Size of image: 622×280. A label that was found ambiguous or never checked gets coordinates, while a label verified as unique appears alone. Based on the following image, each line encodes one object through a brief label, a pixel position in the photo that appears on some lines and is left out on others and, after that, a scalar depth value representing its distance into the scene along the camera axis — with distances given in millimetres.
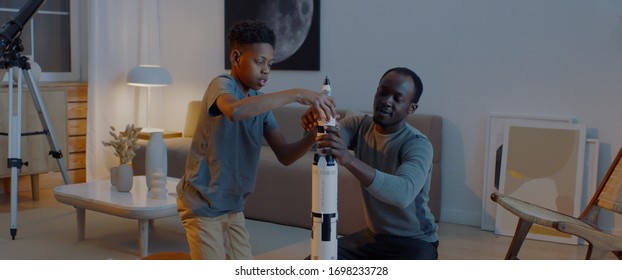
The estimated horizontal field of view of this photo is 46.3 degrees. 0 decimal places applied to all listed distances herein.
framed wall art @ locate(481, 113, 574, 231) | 4301
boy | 1934
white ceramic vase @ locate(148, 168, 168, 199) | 3691
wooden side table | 5484
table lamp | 5465
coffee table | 3508
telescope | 3934
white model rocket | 1367
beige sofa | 4059
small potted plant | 3854
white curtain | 5617
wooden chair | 2490
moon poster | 5047
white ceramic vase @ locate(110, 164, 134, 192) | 3850
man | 1977
